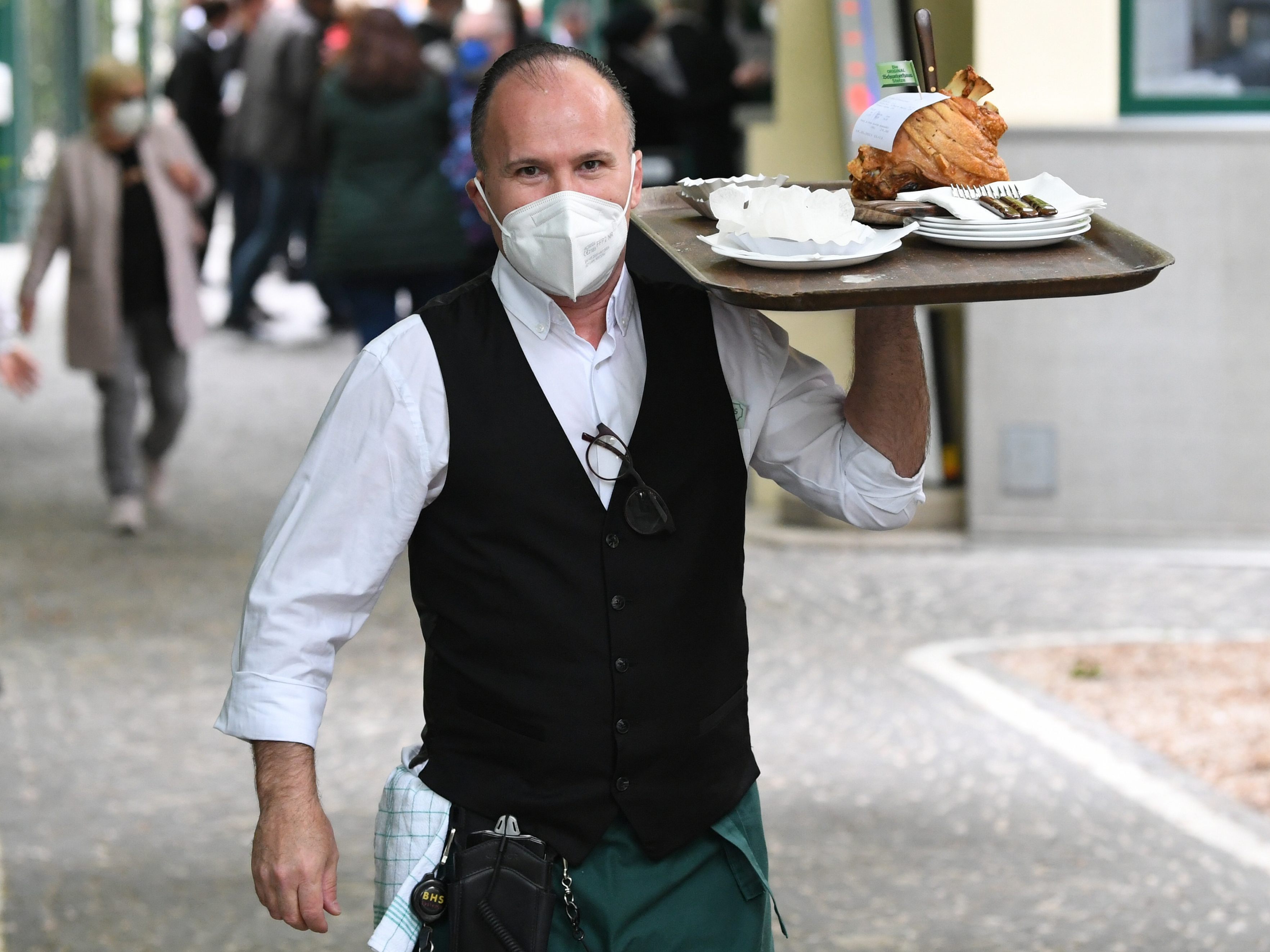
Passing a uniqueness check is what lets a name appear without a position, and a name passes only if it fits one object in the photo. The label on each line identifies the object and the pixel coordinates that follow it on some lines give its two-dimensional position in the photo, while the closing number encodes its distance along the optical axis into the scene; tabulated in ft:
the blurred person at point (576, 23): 94.02
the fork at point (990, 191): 16.22
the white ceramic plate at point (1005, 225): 15.14
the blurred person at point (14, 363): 36.40
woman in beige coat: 53.67
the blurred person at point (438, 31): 78.64
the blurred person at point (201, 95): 89.86
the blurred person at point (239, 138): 89.20
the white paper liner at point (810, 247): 14.60
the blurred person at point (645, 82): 79.82
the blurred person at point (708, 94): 81.41
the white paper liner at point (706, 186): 17.26
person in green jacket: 59.57
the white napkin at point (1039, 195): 15.52
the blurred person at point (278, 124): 84.02
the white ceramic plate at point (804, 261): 14.46
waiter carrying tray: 15.97
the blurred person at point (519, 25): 72.28
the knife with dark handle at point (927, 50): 17.58
